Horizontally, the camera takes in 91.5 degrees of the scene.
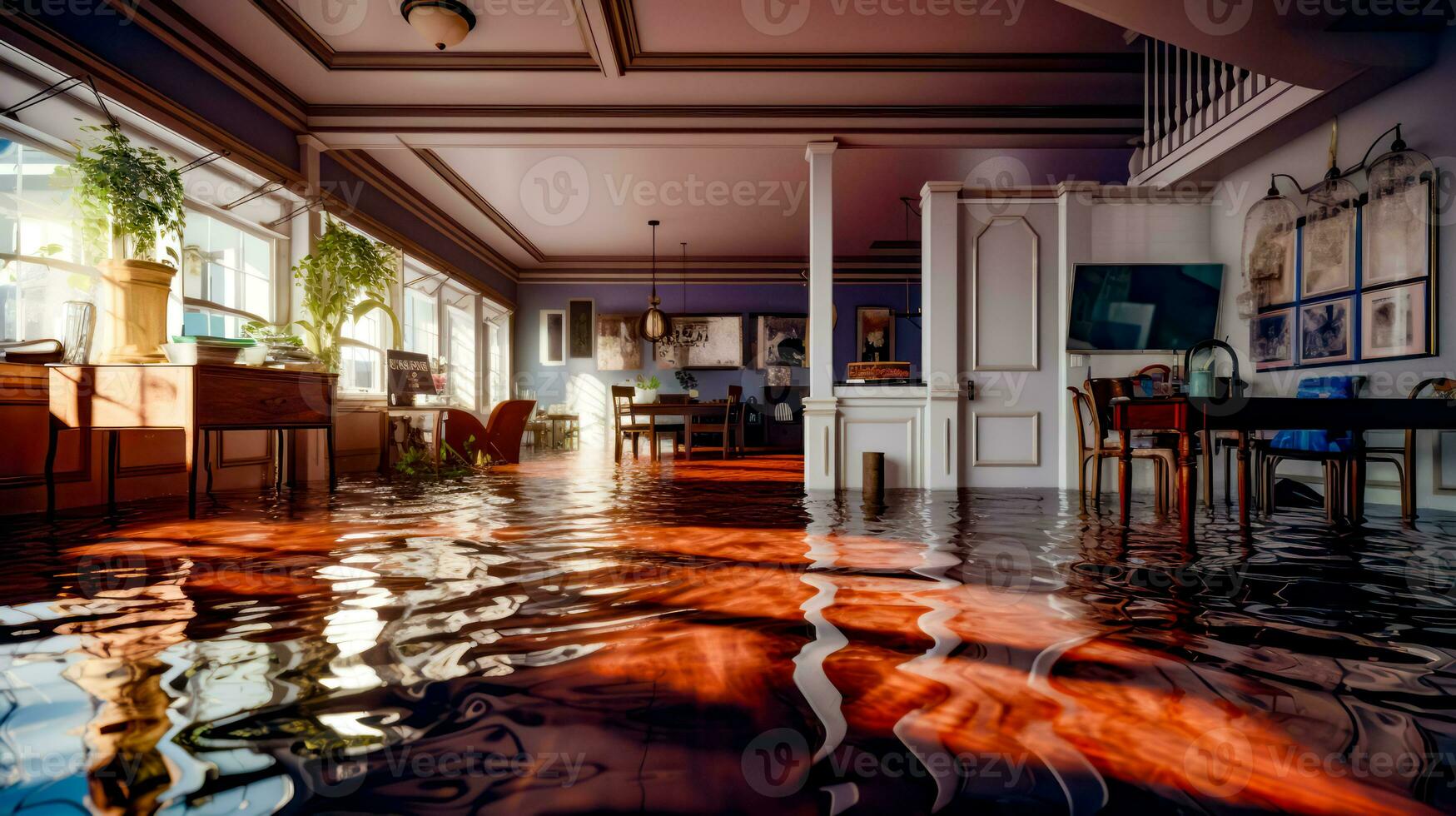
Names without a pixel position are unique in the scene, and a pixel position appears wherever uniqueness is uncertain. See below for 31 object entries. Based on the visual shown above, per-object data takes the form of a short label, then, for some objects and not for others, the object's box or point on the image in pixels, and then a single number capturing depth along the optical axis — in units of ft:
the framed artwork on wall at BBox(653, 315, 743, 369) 40.06
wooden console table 11.87
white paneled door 18.94
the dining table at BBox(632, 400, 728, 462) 28.17
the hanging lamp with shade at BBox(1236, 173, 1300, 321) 15.93
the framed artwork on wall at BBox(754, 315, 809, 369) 40.11
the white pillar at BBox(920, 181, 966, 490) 18.69
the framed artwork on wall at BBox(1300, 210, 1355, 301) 14.49
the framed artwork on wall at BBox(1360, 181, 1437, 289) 12.89
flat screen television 18.24
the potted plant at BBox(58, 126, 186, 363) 12.51
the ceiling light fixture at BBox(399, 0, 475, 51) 13.83
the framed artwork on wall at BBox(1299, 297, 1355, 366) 14.58
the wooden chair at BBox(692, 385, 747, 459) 30.47
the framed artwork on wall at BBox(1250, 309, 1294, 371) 16.16
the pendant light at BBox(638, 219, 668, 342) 33.30
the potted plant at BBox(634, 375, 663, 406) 31.55
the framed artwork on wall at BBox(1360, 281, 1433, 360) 13.00
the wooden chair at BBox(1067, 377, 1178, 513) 12.89
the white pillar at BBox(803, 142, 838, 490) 18.35
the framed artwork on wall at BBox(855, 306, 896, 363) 39.70
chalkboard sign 22.17
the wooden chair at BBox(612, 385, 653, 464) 29.53
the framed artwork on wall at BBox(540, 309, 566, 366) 39.83
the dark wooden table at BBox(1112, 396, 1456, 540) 10.23
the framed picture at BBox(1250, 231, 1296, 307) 16.10
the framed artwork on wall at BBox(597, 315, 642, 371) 39.63
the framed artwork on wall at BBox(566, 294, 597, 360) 39.86
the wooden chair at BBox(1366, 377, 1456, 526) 12.12
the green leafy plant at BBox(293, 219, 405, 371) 19.20
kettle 11.28
